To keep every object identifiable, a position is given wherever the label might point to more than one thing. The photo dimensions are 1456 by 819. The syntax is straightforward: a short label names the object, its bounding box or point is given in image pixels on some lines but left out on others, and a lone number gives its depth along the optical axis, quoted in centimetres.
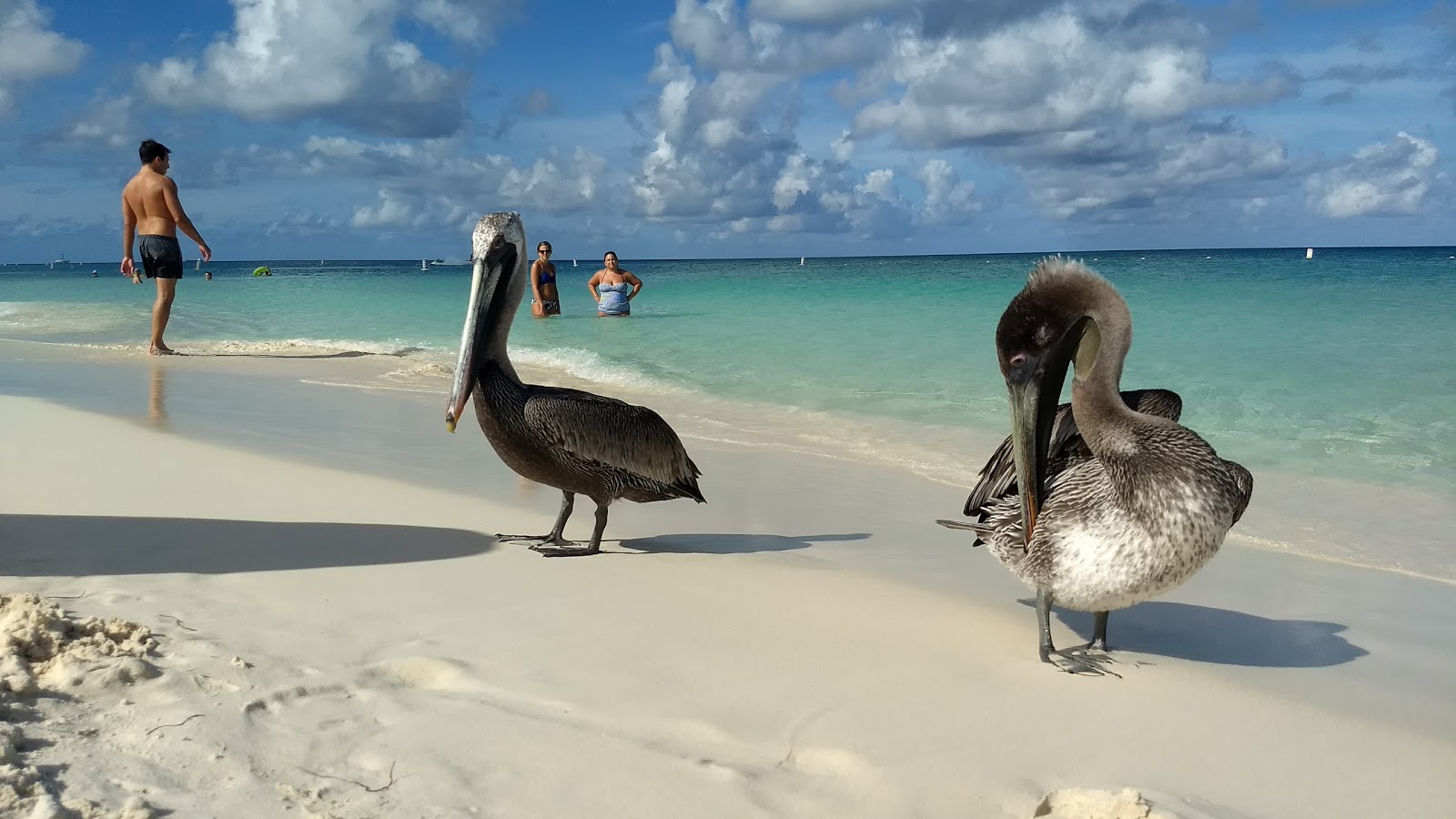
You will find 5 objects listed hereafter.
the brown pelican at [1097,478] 286
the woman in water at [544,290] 1761
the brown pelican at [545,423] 407
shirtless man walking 1055
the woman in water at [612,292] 1881
